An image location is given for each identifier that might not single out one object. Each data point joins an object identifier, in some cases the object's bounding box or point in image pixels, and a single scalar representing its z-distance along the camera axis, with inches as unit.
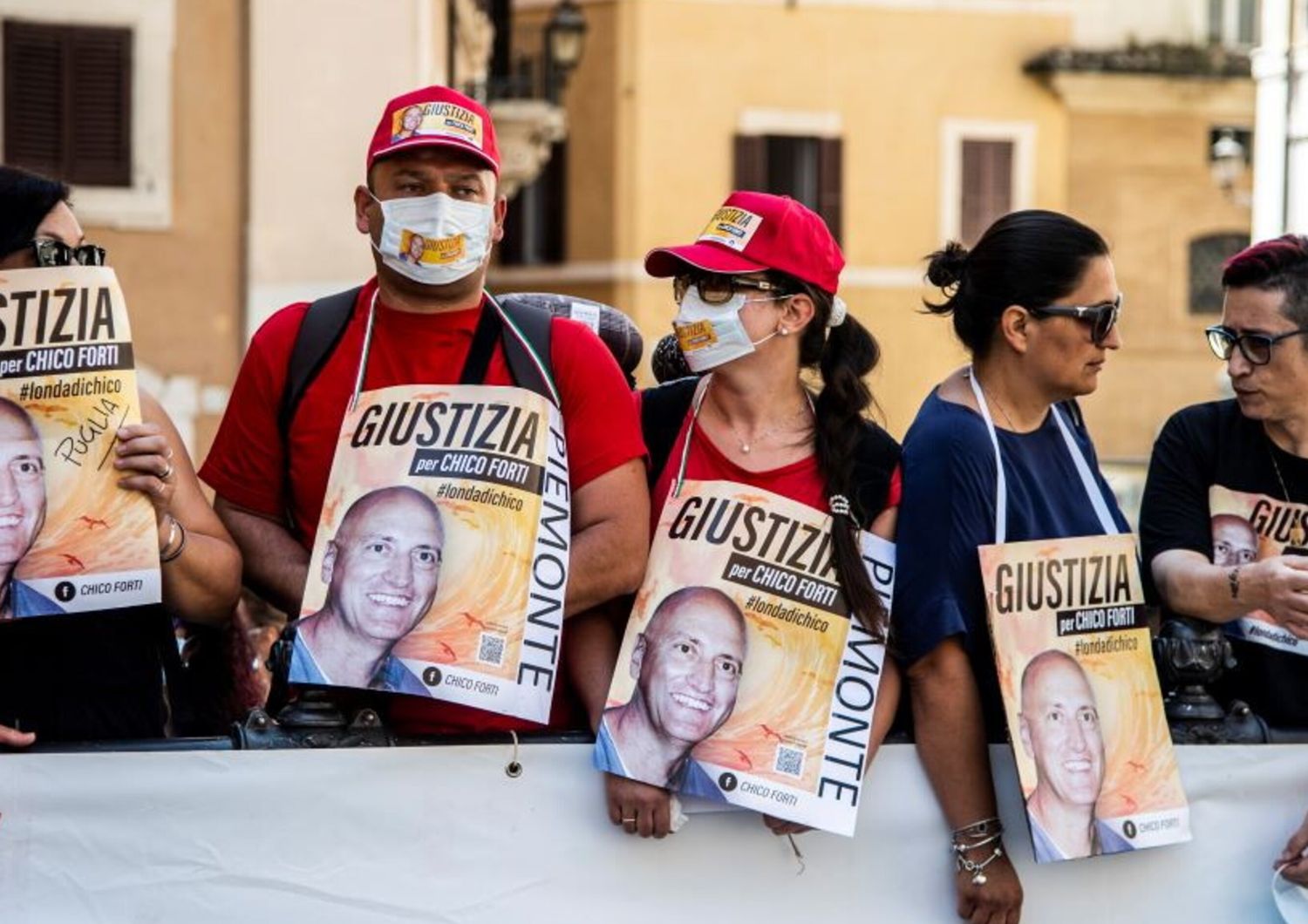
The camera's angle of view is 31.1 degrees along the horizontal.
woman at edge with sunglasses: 160.7
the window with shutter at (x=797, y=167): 1272.1
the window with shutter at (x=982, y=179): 1285.7
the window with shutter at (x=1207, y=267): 1290.6
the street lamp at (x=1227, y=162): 988.6
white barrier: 157.8
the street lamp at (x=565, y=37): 933.2
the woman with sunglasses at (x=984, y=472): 166.7
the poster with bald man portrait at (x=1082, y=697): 167.8
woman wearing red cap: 168.2
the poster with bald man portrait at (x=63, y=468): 156.9
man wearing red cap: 166.7
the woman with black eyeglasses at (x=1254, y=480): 180.2
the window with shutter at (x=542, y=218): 1296.8
